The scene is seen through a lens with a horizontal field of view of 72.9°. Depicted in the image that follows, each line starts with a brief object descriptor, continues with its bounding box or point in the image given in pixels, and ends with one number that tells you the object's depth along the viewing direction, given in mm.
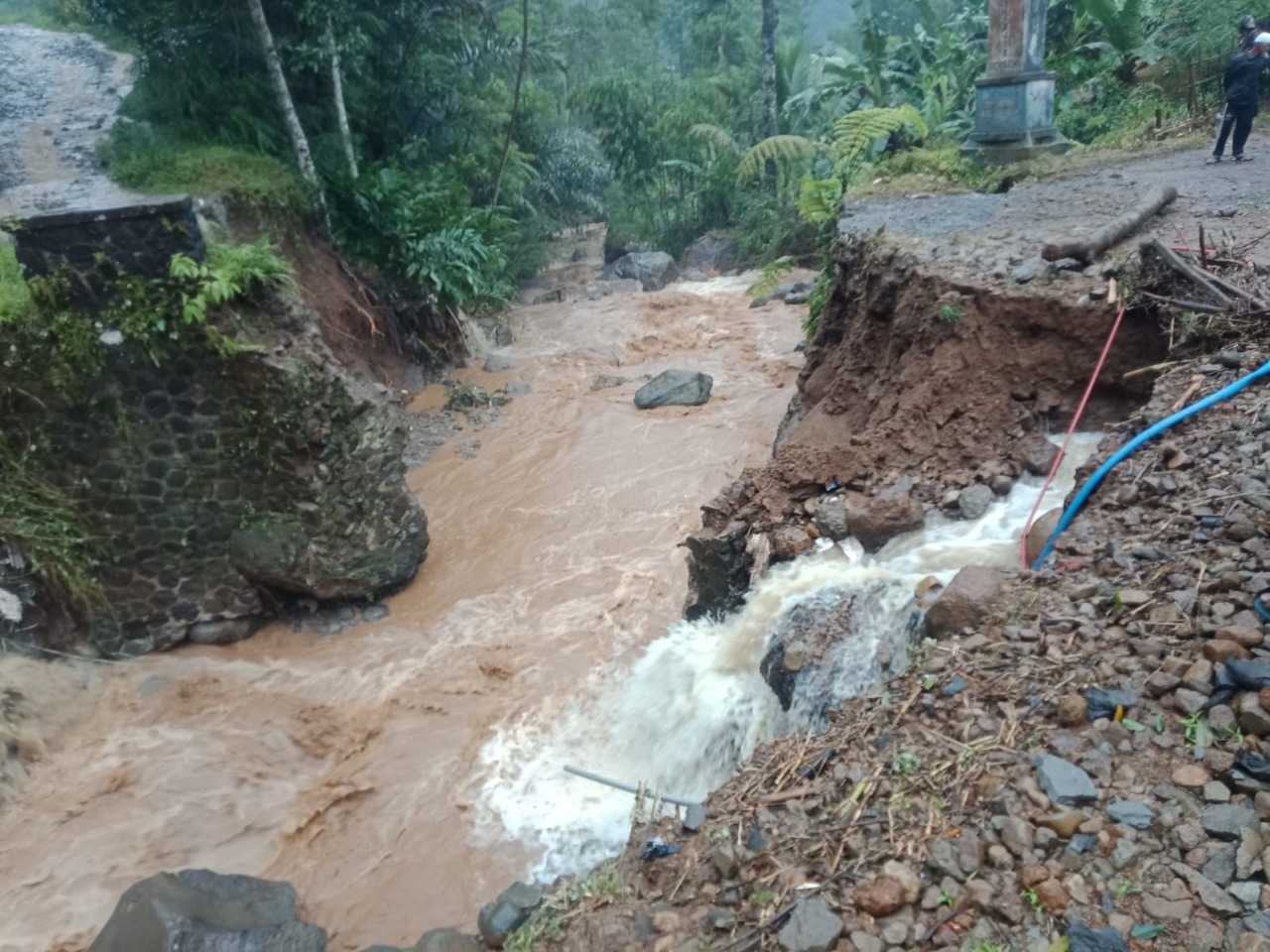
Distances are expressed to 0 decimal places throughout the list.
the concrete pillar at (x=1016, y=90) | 11070
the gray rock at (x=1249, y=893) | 2367
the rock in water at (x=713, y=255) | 20455
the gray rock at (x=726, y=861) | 3102
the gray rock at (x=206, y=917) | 4477
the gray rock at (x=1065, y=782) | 2803
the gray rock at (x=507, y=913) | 4645
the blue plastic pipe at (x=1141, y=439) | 4355
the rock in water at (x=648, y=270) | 19750
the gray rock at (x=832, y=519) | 5562
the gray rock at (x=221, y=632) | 7613
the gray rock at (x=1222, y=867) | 2461
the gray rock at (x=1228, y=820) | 2557
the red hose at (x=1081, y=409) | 5246
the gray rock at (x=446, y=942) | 4648
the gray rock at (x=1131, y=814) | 2674
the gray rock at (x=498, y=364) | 14039
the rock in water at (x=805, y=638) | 4781
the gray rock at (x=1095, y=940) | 2385
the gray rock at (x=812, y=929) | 2684
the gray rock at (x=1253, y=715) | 2756
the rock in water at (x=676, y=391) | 12164
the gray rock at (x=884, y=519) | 5312
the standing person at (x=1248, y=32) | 8720
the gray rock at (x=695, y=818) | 3484
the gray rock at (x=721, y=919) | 2887
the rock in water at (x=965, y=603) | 3893
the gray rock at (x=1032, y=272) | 6102
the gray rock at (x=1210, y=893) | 2387
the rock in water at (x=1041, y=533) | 4445
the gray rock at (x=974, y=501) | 5277
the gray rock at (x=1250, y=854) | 2447
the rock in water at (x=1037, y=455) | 5434
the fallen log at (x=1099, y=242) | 6066
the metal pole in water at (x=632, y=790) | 3988
